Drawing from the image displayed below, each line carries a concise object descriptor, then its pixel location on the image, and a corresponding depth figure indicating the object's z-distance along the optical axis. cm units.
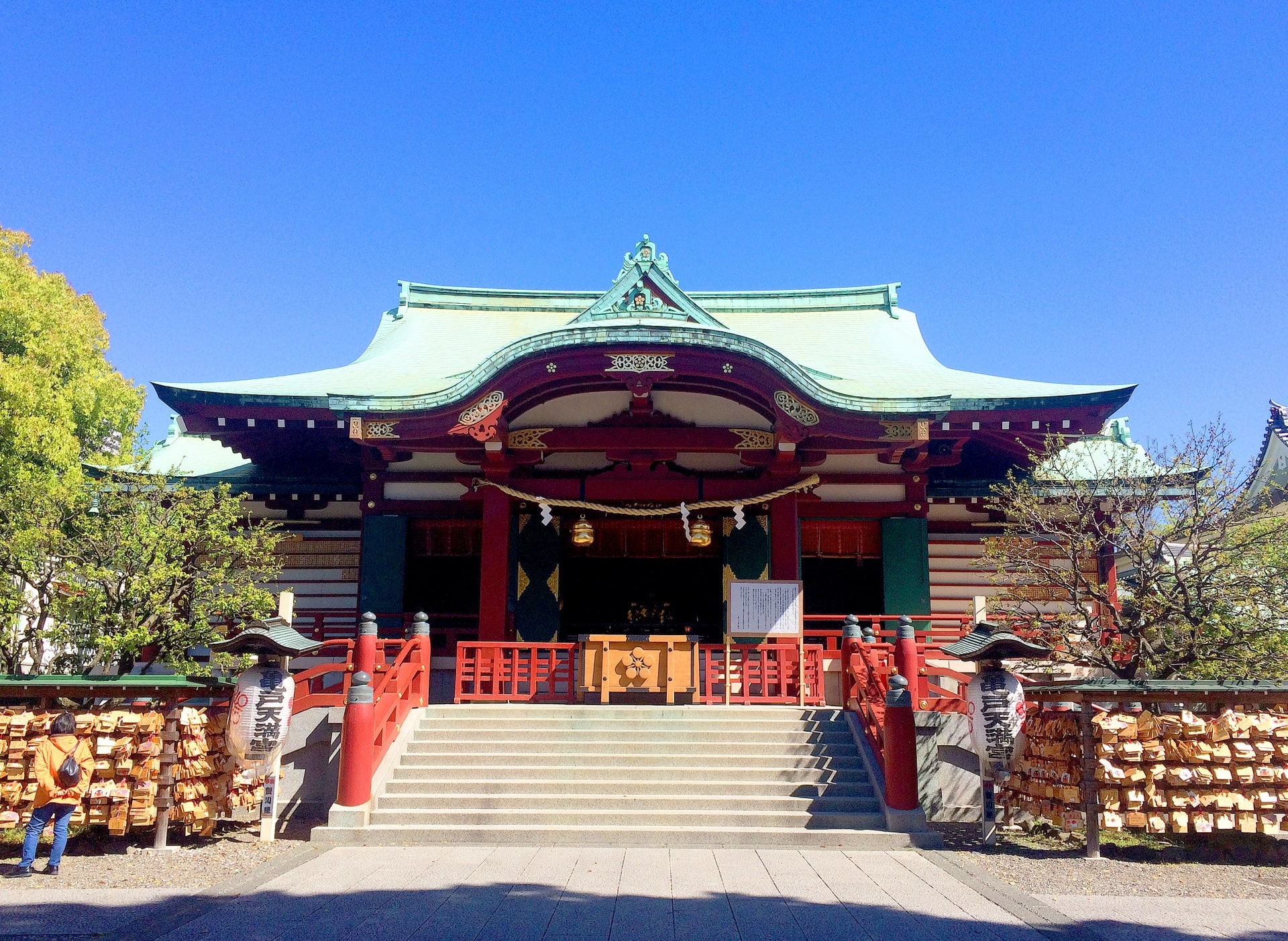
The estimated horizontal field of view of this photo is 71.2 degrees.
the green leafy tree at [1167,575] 1038
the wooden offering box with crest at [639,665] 1156
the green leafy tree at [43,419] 1134
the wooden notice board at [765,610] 1258
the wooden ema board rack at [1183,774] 831
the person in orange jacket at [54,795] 730
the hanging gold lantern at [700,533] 1390
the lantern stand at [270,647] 870
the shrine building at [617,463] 1284
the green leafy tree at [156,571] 1084
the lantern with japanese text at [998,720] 888
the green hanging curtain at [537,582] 1409
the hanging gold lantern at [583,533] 1338
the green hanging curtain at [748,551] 1429
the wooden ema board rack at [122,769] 800
